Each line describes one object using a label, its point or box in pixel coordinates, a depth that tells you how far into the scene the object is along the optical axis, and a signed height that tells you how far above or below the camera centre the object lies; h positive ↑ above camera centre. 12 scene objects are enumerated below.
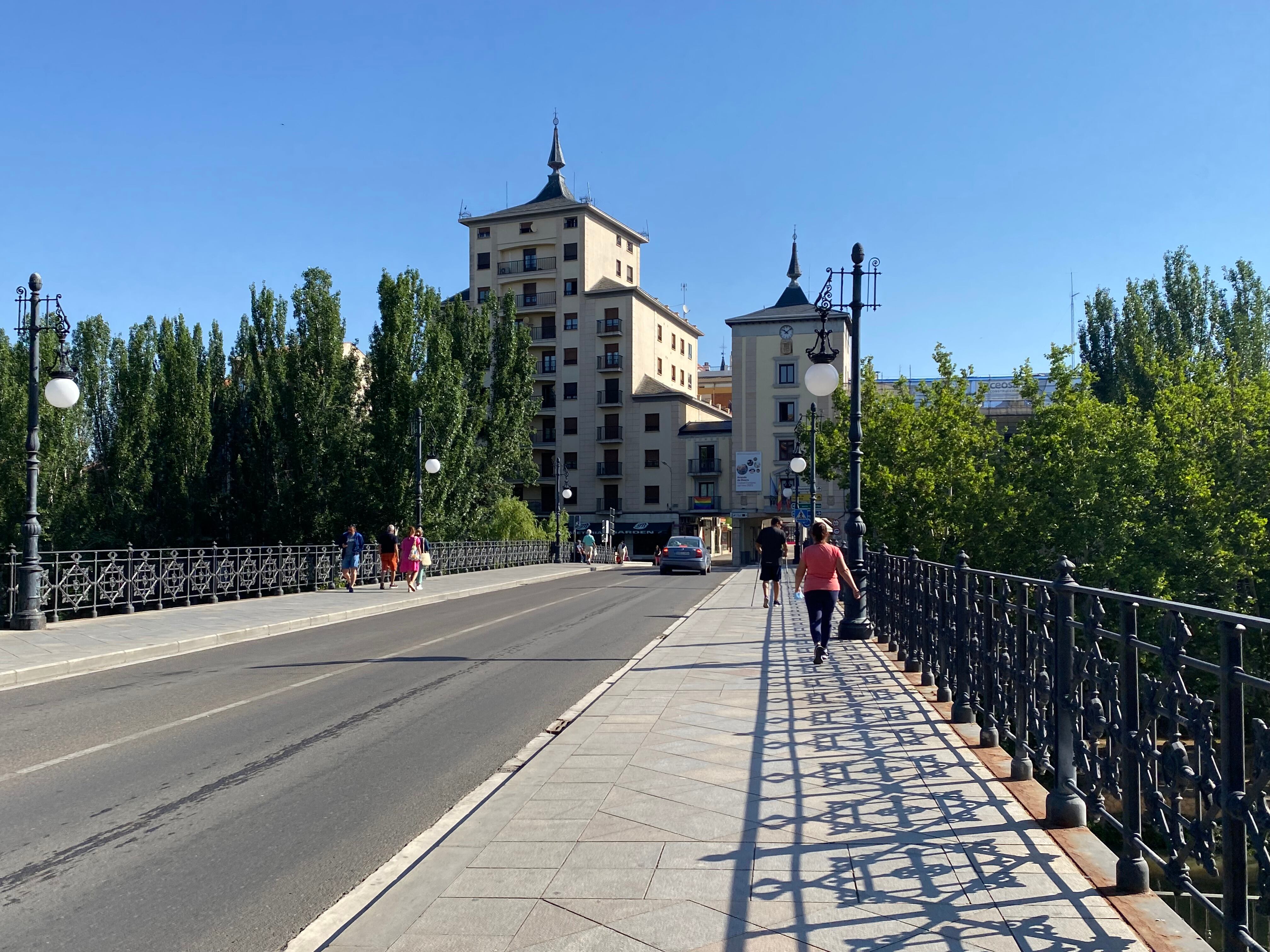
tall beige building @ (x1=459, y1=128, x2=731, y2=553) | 72.06 +9.23
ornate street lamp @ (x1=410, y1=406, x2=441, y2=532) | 30.28 +1.33
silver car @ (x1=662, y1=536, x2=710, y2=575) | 41.84 -2.30
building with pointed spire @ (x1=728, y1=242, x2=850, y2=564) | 68.25 +7.52
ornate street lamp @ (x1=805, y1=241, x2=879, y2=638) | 14.61 +0.89
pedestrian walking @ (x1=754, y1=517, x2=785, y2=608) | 20.25 -1.06
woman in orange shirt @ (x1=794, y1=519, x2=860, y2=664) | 11.62 -0.98
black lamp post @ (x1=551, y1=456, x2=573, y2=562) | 50.03 +0.82
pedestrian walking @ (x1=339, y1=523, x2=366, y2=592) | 25.45 -1.30
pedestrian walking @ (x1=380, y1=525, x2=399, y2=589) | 27.20 -1.39
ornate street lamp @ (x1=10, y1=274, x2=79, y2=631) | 15.22 +1.44
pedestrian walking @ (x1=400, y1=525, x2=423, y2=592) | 26.92 -1.44
